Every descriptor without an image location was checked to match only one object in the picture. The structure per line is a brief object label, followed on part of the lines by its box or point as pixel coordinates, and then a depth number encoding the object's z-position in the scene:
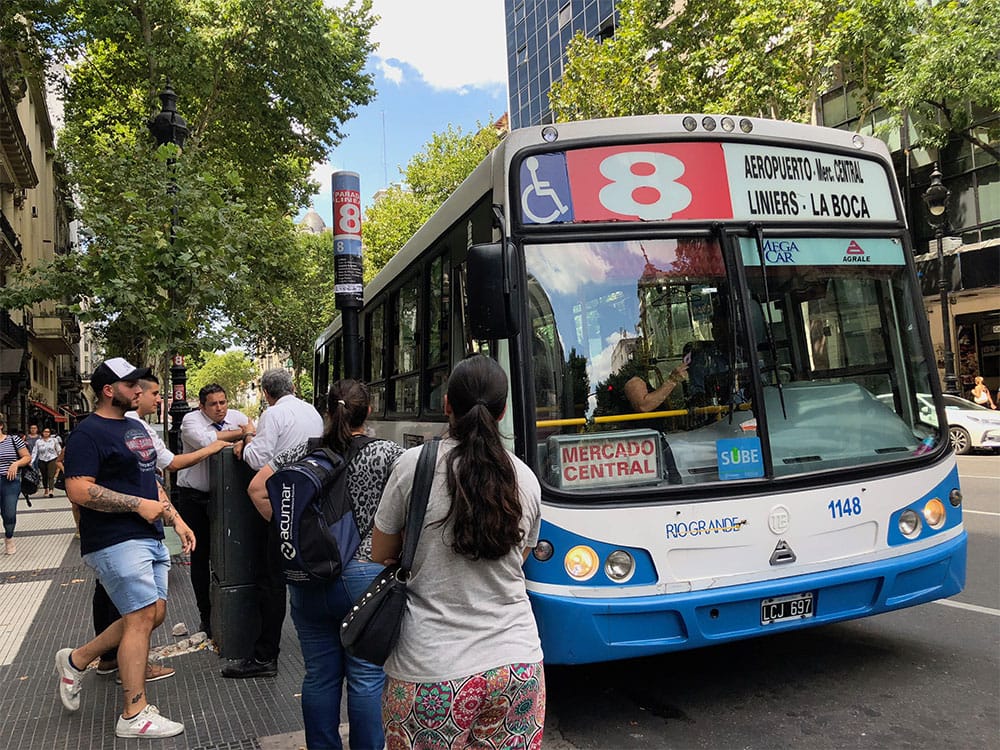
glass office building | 40.78
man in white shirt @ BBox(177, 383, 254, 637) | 5.46
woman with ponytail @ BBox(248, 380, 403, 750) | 3.18
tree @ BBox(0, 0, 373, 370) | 9.55
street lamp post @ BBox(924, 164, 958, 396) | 19.12
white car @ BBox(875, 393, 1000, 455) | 15.93
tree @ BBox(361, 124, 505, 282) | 35.62
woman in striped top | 10.05
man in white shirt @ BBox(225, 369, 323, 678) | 4.52
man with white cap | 3.98
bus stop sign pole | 6.50
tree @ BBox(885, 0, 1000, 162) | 17.76
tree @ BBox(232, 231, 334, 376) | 37.84
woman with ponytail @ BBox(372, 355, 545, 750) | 2.15
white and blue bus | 3.90
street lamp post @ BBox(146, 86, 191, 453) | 10.09
